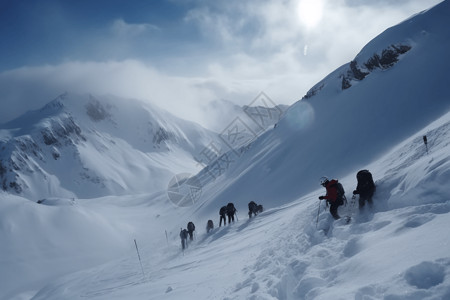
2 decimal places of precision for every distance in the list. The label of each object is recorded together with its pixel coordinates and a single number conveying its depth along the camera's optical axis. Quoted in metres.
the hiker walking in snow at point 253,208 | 20.51
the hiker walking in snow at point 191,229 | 21.14
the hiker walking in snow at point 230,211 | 21.50
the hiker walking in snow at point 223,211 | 21.86
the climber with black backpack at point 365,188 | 8.78
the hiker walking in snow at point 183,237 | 20.22
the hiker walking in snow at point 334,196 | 9.16
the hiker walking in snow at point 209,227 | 22.42
